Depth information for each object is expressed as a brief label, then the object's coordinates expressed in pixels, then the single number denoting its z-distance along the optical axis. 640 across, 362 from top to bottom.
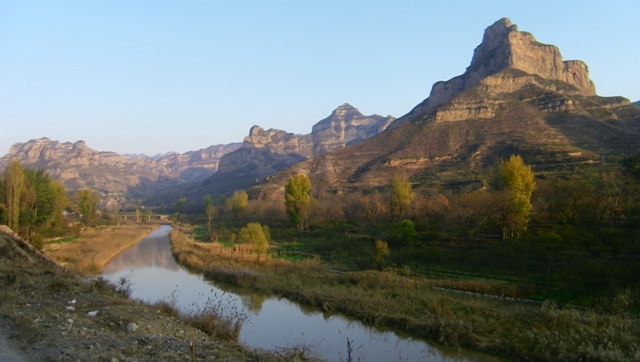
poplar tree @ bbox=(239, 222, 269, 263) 36.25
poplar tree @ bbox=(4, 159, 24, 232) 38.22
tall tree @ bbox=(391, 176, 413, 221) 49.66
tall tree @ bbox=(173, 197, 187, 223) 126.53
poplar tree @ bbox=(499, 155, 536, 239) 32.72
